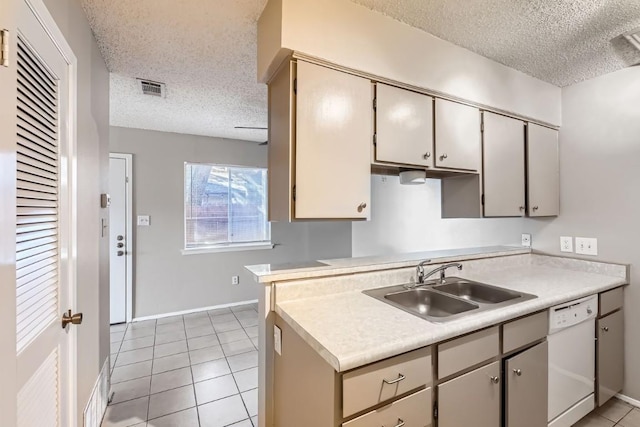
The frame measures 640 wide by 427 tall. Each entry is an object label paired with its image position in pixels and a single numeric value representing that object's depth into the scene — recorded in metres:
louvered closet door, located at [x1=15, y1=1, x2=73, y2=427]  0.93
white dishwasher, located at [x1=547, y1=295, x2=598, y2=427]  1.66
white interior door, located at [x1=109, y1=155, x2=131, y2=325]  3.54
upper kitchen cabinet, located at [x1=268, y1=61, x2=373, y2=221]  1.39
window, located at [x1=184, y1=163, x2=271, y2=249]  4.02
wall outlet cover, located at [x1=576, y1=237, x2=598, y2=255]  2.26
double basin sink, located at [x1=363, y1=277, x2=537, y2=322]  1.61
